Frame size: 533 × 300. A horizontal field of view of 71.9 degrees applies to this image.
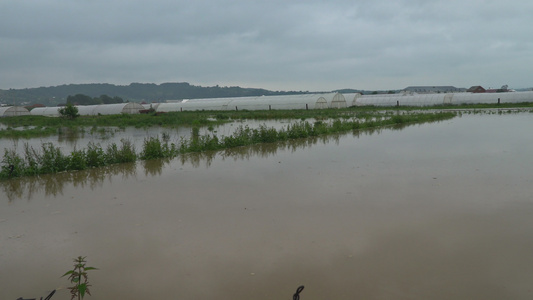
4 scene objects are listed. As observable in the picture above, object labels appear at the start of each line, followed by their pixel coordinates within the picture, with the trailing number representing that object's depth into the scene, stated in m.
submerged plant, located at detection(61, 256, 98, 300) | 2.83
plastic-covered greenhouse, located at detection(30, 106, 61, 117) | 47.53
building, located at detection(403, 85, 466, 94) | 106.88
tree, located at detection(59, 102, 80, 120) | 30.95
